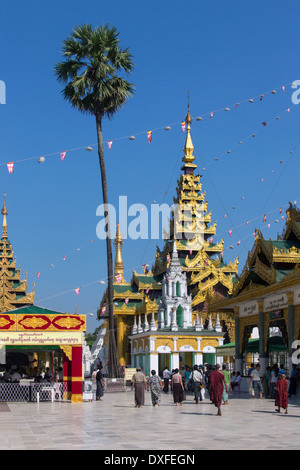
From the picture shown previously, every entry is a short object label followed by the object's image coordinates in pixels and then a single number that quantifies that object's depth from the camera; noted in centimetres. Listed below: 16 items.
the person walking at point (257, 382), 2895
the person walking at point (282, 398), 1994
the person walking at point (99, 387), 2898
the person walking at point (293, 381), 2741
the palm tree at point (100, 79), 3575
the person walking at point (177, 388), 2427
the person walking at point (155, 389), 2412
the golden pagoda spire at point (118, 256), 7406
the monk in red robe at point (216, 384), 1984
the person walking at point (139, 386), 2378
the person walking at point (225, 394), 2461
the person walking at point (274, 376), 2683
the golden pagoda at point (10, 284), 7346
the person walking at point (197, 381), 2522
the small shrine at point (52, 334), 2706
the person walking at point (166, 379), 3433
